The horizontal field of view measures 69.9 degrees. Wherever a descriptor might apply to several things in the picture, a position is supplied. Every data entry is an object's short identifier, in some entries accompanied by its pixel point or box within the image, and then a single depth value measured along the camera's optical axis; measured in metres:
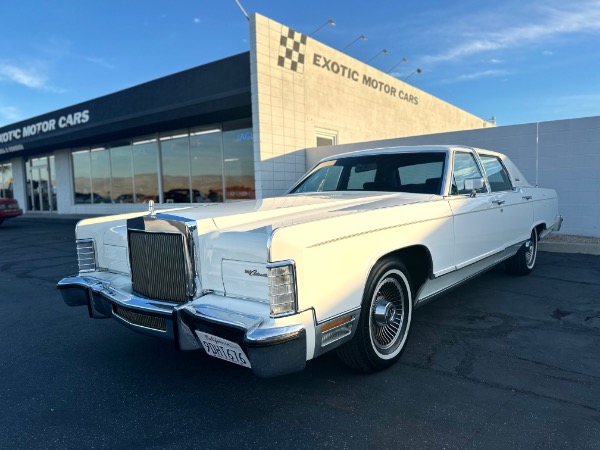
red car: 15.60
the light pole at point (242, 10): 10.78
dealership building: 11.51
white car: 2.35
